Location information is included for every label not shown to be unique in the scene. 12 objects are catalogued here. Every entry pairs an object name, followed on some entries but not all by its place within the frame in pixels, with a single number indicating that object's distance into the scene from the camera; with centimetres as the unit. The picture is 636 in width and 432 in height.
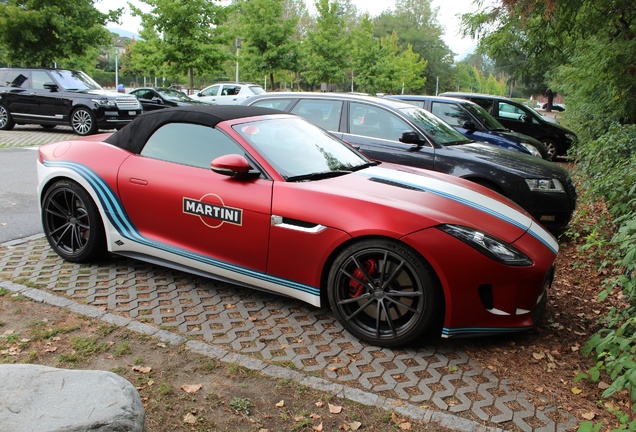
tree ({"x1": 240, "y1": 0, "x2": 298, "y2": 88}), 3153
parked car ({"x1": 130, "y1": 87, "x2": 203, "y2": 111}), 2030
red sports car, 369
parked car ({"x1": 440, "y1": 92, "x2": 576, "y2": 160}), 1427
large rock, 207
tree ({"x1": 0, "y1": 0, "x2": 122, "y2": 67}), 1991
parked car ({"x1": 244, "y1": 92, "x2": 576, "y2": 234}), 648
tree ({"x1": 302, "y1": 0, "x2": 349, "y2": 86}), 3741
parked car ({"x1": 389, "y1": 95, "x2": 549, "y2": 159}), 955
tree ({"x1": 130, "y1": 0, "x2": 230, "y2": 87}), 2430
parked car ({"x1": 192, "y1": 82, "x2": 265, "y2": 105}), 2424
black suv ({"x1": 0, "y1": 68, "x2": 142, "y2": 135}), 1518
